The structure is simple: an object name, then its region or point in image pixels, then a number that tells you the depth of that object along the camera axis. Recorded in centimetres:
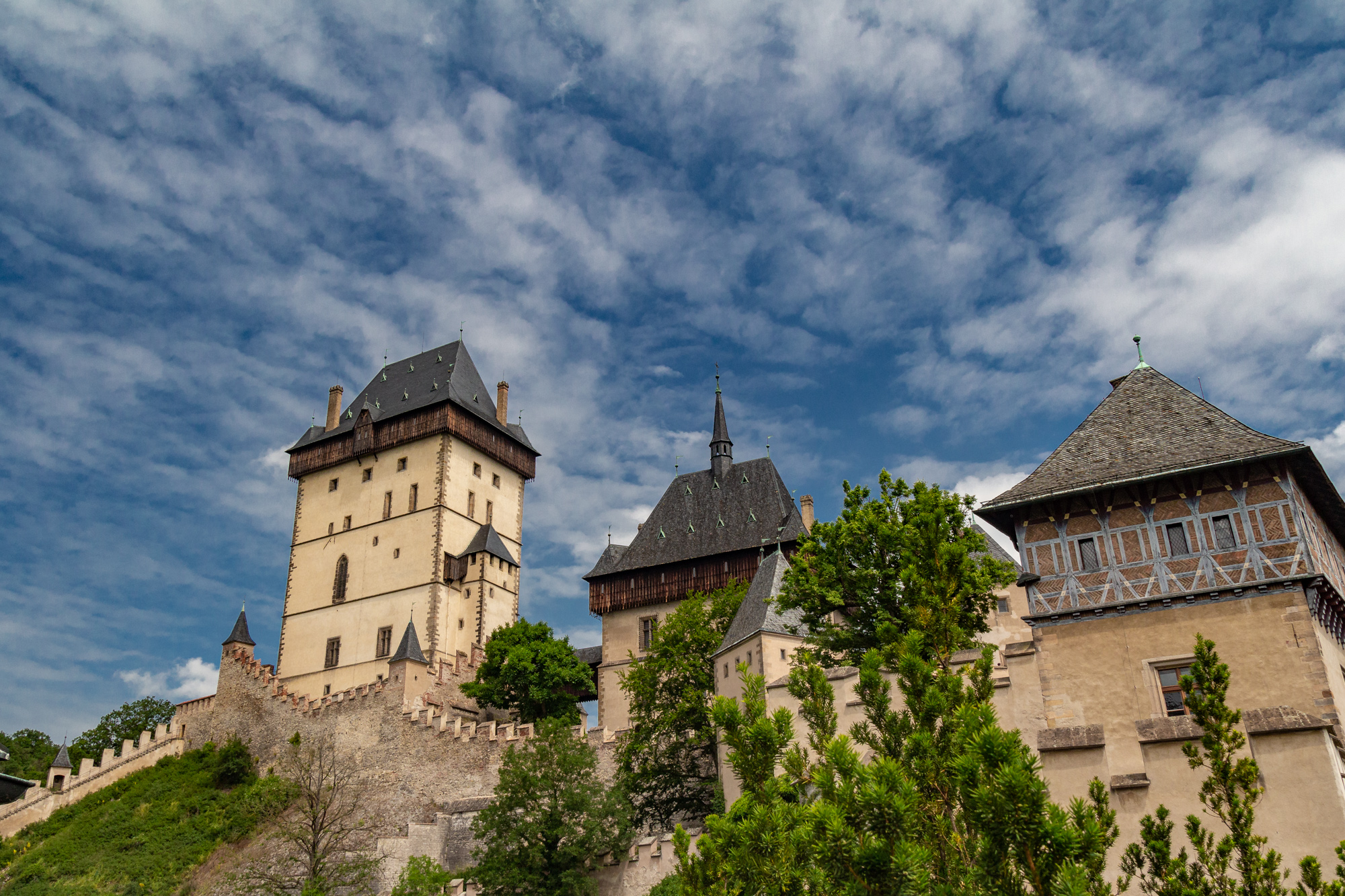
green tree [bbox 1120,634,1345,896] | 1115
